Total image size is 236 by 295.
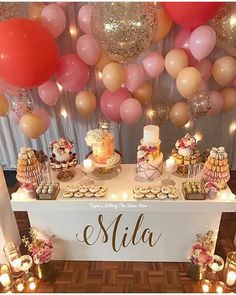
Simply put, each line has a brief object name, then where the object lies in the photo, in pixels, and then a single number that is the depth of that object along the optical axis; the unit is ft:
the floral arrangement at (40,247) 7.68
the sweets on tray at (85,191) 7.46
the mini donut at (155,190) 7.38
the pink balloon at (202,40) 7.94
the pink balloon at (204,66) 9.09
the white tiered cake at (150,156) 7.59
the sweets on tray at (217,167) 7.16
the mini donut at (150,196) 7.30
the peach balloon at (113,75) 8.62
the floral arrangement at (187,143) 7.70
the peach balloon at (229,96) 9.62
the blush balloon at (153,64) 8.86
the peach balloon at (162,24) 8.29
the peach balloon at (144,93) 9.65
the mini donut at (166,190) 7.34
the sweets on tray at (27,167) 7.55
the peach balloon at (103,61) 9.05
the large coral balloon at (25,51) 7.43
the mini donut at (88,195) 7.45
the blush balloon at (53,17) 8.37
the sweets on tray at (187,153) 7.70
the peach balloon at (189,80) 8.34
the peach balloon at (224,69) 8.78
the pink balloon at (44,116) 9.70
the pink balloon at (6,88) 9.09
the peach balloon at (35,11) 8.67
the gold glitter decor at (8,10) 8.26
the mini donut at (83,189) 7.54
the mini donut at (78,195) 7.45
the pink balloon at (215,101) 9.44
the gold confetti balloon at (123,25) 7.21
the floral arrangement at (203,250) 7.50
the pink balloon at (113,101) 9.38
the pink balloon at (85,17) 8.37
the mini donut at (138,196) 7.31
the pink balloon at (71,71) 8.82
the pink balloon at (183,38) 8.76
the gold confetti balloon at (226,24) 7.99
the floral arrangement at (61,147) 7.71
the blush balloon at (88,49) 8.64
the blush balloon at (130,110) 9.18
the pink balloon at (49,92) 9.40
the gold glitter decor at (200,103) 8.99
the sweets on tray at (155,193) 7.27
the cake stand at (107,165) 7.97
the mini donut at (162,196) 7.25
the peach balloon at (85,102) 9.68
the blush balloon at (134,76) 8.93
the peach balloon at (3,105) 9.31
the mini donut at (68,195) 7.45
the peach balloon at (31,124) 9.21
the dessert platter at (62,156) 7.72
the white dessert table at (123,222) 7.36
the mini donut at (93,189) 7.53
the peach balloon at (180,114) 9.68
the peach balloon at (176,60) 8.51
